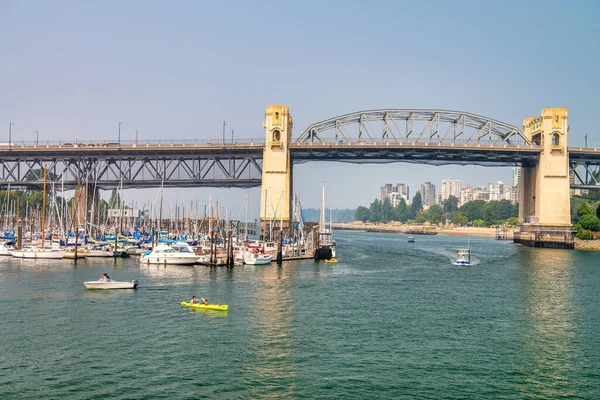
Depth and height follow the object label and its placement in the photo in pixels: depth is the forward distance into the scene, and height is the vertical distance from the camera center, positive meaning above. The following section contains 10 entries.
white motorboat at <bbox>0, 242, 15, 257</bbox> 90.82 -4.99
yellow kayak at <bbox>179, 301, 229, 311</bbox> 47.53 -6.64
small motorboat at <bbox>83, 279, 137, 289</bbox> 56.25 -6.05
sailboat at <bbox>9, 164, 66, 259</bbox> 83.38 -5.00
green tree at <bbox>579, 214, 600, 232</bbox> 129.88 +0.41
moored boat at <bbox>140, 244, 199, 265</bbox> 78.00 -4.86
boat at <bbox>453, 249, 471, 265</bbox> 91.00 -5.12
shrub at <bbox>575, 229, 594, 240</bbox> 127.62 -2.04
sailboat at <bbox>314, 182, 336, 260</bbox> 91.32 -3.67
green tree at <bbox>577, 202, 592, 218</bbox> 140.75 +3.28
